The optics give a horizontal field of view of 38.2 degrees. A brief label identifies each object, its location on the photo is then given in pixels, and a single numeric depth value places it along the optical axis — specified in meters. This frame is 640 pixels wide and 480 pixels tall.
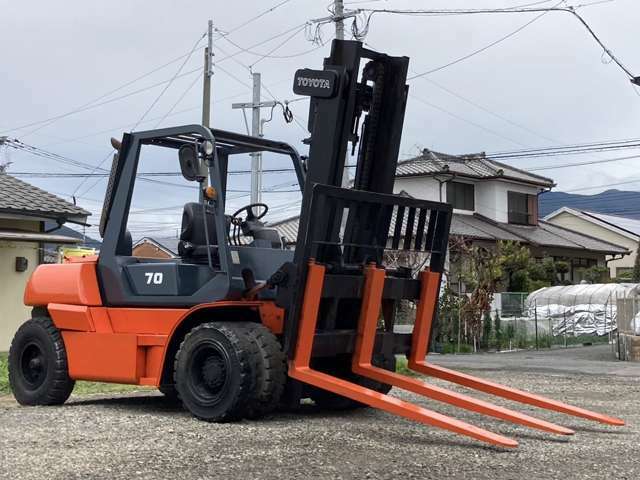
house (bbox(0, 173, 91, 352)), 19.34
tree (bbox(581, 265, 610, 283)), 44.38
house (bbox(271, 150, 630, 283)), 40.44
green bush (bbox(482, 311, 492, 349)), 26.31
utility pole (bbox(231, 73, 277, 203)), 30.52
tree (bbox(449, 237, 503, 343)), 25.97
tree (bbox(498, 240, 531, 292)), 34.81
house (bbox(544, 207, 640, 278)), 58.54
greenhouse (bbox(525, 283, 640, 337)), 30.67
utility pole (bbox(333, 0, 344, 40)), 24.55
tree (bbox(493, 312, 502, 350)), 26.47
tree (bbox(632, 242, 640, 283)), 33.96
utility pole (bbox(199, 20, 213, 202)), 27.66
